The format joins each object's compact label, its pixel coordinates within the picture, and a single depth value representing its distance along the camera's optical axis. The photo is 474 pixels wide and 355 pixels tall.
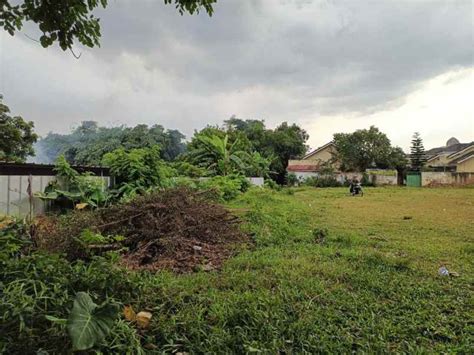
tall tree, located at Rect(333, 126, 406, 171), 23.34
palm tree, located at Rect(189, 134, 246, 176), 11.36
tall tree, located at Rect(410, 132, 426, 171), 25.34
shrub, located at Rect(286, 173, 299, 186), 22.77
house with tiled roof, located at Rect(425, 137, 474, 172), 25.39
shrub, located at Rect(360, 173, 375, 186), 21.09
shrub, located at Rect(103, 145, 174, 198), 6.38
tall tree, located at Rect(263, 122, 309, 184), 24.30
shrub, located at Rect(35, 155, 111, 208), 5.35
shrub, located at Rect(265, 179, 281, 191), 15.00
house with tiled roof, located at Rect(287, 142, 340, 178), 23.60
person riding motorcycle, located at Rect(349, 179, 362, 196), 13.19
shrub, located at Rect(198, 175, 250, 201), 7.49
